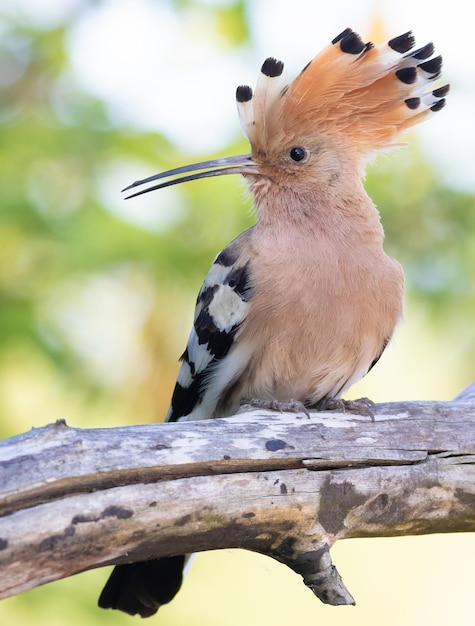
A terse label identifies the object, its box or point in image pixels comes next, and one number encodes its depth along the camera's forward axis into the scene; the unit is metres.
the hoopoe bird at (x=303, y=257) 4.89
